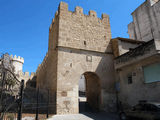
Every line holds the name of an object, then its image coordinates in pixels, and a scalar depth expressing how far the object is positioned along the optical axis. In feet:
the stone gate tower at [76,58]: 34.45
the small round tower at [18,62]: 110.80
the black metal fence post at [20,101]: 16.43
